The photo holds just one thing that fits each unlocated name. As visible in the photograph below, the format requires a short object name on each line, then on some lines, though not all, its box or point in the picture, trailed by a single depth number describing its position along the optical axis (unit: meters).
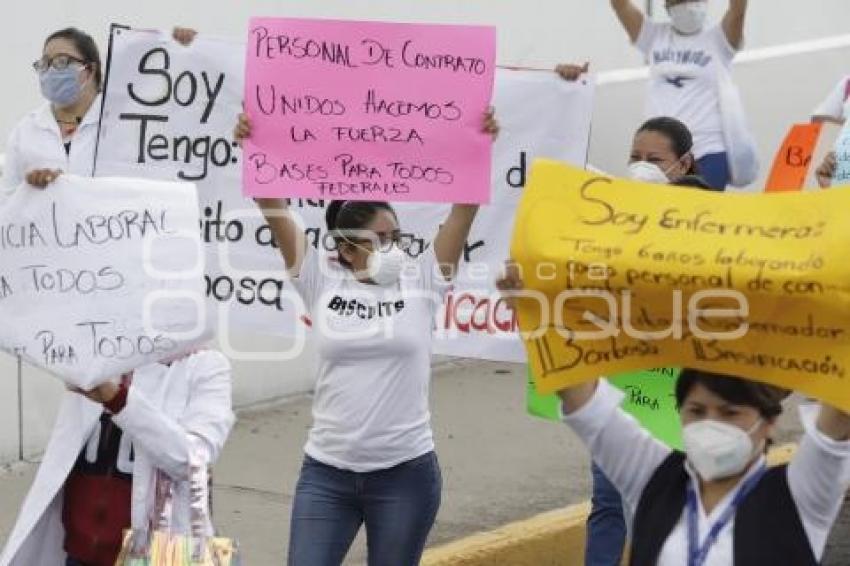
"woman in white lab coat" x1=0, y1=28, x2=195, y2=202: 13.63
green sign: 12.69
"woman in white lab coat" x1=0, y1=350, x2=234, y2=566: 10.21
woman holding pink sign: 11.67
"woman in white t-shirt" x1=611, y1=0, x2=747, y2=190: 18.03
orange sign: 17.74
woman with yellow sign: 7.94
